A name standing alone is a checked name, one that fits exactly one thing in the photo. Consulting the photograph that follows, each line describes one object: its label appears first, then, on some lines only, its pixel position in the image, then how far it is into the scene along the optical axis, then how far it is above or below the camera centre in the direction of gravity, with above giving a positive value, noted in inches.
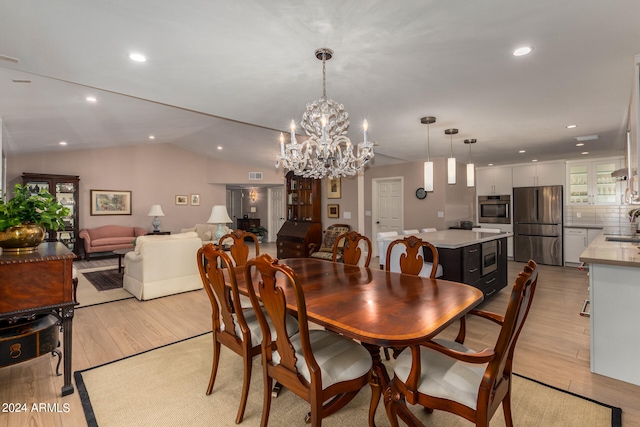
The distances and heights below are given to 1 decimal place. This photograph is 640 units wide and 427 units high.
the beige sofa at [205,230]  319.0 -17.7
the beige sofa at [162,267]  163.3 -28.7
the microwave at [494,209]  270.7 +1.6
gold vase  79.4 -6.0
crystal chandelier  95.4 +21.4
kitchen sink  140.5 -13.4
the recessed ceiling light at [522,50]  79.9 +41.0
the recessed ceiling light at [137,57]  83.1 +41.9
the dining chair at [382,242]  142.8 -13.7
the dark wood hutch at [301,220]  259.3 -6.8
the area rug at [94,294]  161.6 -44.1
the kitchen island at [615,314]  85.6 -29.2
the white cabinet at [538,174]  249.3 +29.5
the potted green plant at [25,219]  78.9 -1.1
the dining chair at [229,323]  70.4 -27.6
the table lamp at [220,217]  242.4 -3.0
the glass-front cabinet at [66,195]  274.4 +17.5
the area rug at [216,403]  70.8 -46.4
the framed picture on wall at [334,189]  263.9 +19.6
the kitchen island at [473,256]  126.1 -19.8
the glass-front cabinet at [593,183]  235.5 +20.7
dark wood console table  73.4 -17.7
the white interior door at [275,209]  425.4 +4.8
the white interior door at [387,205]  261.7 +5.5
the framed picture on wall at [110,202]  312.2 +12.0
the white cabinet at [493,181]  272.8 +26.8
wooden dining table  51.9 -19.1
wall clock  245.3 +14.3
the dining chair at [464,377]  49.1 -28.9
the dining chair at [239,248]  113.8 -12.9
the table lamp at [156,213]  324.8 +0.5
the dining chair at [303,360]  54.8 -28.9
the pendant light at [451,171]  143.3 +18.3
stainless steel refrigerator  246.4 -10.8
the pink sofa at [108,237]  287.7 -22.5
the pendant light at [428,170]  141.5 +18.6
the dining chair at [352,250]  115.3 -14.2
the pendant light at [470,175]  165.9 +19.1
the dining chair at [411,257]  98.3 -14.5
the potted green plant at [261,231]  440.1 -25.5
